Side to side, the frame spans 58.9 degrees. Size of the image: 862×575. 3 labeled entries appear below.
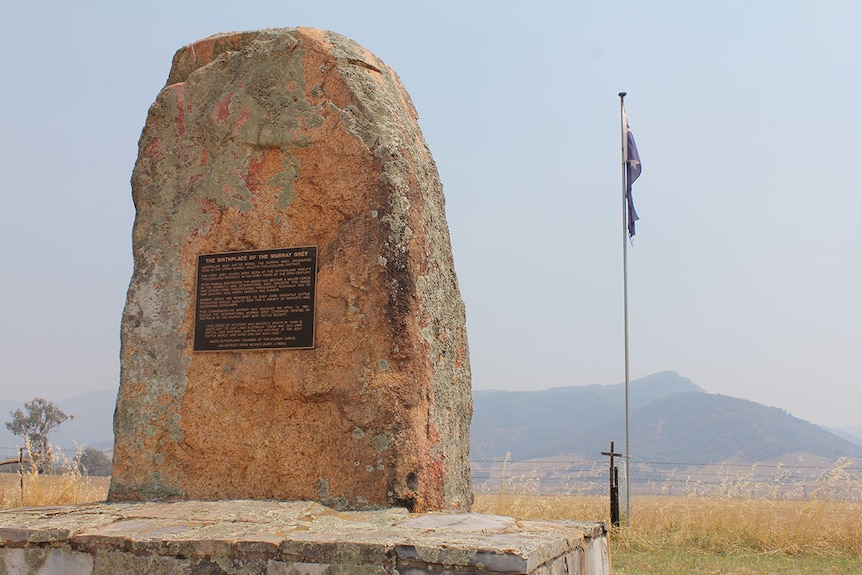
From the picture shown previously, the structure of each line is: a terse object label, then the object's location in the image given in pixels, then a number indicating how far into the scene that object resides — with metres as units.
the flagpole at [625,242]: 9.70
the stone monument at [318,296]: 3.82
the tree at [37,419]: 29.88
